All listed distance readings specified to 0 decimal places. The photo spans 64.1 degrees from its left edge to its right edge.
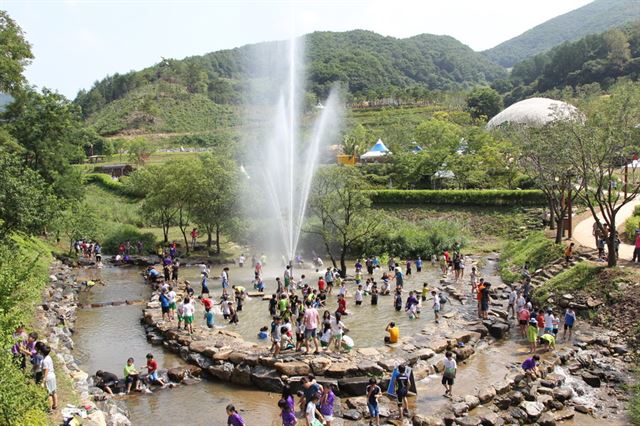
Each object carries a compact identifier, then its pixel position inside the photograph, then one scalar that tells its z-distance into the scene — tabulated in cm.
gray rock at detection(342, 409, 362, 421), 1255
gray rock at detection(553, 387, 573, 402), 1370
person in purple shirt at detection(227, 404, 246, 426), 1087
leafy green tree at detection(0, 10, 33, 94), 3088
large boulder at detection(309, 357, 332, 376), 1449
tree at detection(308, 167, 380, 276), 2934
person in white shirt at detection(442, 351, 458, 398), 1356
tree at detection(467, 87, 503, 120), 11144
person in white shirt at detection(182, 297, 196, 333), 1831
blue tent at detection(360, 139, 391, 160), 5877
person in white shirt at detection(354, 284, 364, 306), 2233
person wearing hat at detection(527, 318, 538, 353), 1705
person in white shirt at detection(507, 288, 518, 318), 2077
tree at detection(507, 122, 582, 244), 2267
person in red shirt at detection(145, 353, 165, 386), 1491
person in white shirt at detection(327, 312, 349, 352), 1608
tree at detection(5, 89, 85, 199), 3634
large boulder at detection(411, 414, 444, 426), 1205
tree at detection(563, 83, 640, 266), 2023
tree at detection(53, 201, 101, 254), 3472
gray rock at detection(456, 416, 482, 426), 1217
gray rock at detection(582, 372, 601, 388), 1485
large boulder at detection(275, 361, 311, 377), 1447
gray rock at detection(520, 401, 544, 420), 1266
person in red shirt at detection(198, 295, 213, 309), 1961
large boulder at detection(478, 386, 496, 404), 1348
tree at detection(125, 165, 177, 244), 3600
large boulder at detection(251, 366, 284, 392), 1433
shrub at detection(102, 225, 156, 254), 3809
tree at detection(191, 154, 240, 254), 3441
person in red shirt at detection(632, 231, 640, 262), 2159
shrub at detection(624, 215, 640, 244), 2522
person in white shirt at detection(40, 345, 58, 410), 1127
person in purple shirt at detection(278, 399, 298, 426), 1108
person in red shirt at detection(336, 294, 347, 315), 2016
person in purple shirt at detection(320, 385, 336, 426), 1209
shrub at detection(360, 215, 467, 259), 3459
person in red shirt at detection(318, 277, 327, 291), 2370
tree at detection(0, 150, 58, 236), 2162
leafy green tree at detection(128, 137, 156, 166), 7819
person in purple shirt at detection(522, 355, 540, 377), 1464
